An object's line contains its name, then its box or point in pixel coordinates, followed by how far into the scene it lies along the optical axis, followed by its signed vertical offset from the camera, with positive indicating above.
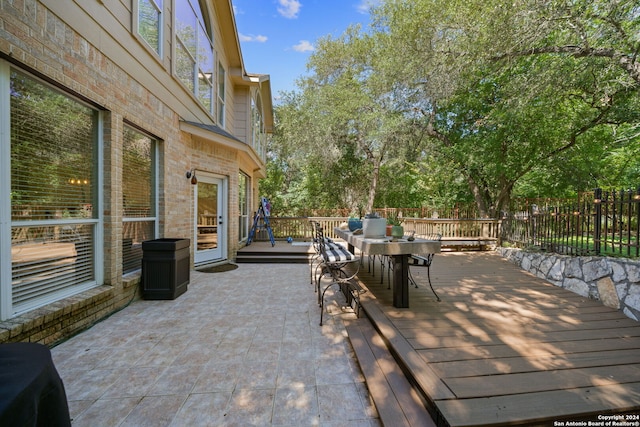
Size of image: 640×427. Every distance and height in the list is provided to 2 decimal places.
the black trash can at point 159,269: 4.13 -0.81
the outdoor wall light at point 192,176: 5.72 +0.81
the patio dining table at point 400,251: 3.32 -0.44
